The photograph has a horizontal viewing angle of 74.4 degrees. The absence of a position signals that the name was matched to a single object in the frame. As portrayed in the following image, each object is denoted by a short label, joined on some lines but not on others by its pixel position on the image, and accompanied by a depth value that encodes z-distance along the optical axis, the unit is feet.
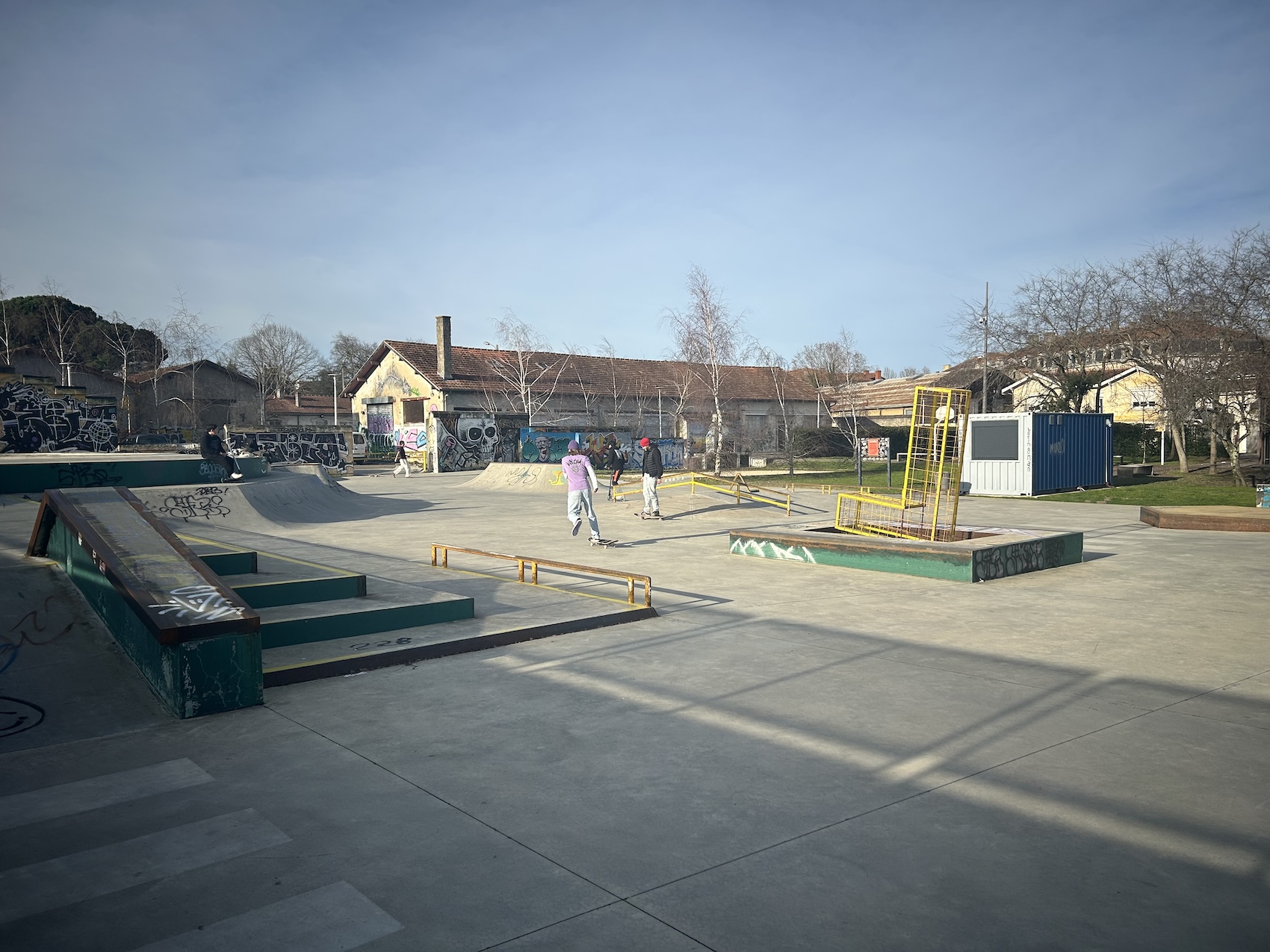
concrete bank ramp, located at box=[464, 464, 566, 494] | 98.17
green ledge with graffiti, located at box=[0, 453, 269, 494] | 52.47
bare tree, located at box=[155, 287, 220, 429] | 165.17
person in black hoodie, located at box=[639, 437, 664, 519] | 60.75
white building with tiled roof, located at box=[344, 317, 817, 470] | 170.71
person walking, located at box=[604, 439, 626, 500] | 79.77
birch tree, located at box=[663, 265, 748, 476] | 129.90
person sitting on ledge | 64.08
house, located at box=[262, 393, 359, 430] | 230.89
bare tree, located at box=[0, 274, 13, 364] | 154.58
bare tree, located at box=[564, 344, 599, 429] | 178.09
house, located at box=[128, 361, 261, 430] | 175.73
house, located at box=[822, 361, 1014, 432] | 146.82
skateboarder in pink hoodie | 45.96
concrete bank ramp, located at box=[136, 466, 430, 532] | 55.98
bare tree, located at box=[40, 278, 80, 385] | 172.76
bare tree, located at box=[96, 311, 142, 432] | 162.50
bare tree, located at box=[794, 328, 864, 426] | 204.64
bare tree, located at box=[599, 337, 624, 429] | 180.75
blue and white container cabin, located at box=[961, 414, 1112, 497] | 81.97
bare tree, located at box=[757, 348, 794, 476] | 153.58
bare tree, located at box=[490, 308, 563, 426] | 170.40
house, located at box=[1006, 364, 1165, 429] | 143.33
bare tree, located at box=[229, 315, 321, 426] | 230.89
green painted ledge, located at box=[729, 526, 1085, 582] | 35.50
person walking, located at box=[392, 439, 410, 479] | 128.47
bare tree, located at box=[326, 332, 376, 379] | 295.28
